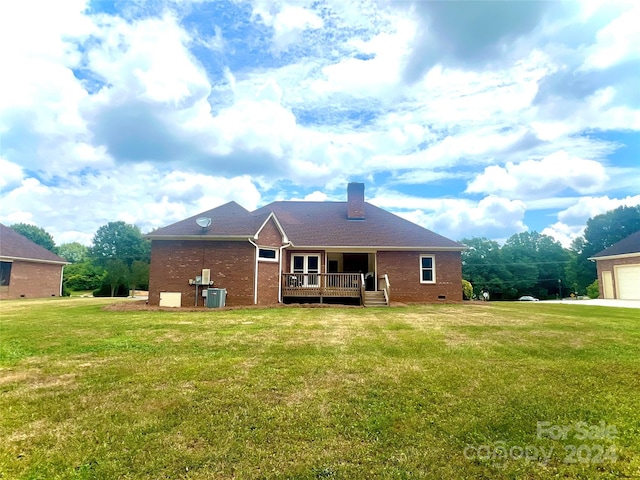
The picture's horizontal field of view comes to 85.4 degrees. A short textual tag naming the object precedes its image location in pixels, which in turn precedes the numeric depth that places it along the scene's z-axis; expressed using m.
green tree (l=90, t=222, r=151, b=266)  59.25
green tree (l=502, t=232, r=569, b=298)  57.75
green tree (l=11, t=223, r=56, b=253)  55.89
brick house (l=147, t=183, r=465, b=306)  16.80
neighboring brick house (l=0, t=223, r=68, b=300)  25.38
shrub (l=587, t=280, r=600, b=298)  42.22
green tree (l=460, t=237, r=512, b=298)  57.31
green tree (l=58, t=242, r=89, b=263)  81.81
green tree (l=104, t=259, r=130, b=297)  39.06
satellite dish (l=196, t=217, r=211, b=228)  17.02
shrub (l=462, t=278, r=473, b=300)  24.44
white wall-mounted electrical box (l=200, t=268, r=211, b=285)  16.56
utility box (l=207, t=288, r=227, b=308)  15.62
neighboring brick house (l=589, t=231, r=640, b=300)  24.27
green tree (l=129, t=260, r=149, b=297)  40.03
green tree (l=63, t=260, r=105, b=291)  48.11
